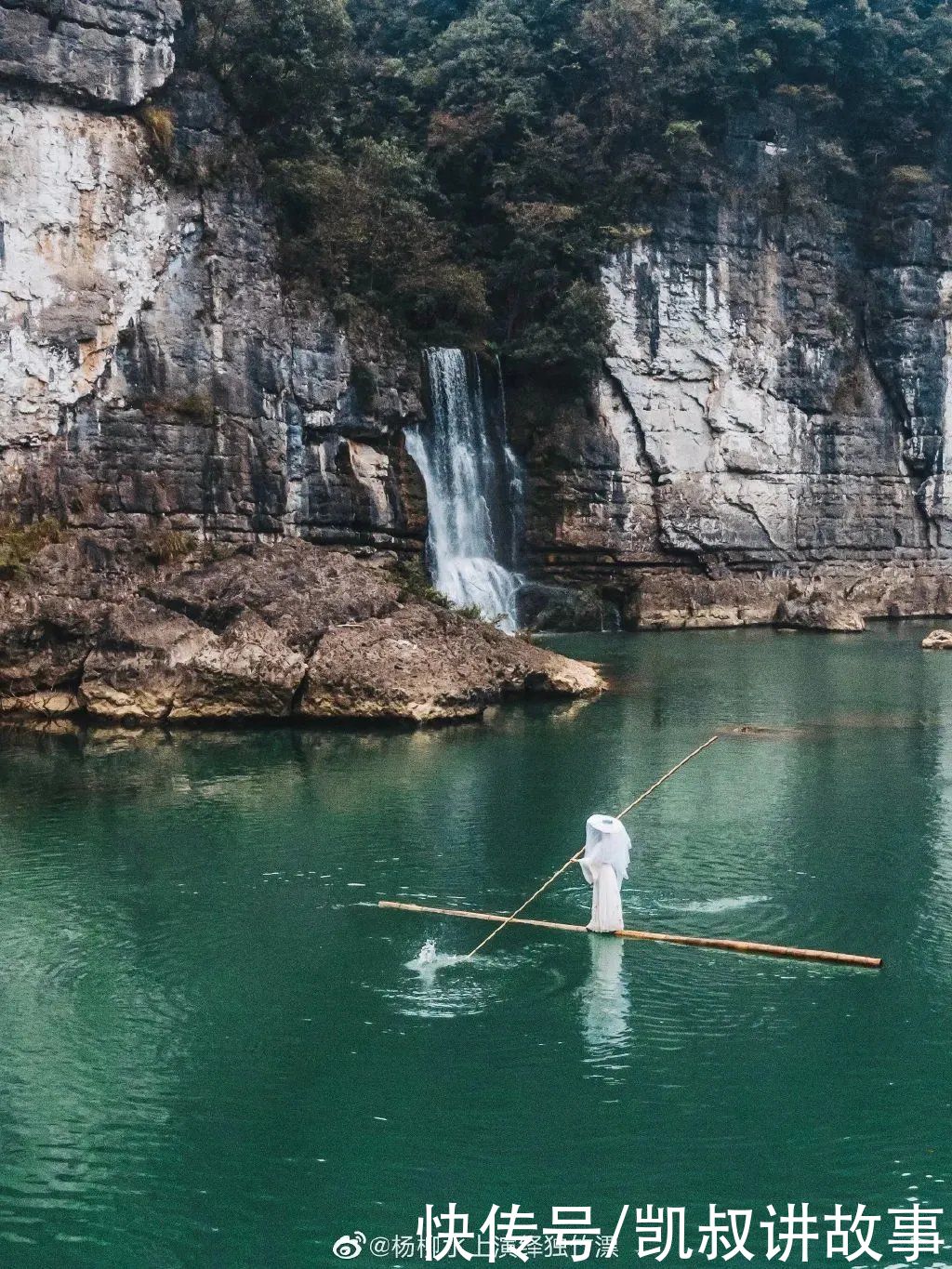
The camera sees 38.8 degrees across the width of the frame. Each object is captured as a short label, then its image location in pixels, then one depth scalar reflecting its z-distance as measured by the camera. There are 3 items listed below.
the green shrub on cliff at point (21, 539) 29.44
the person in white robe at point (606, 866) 12.80
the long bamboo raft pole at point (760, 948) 12.40
